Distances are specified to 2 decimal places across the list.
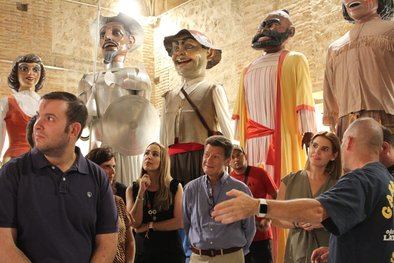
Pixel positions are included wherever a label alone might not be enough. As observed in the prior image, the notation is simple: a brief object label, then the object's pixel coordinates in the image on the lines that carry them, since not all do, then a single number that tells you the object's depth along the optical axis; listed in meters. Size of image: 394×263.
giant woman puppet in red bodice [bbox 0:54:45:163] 6.08
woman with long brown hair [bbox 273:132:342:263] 4.12
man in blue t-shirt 2.64
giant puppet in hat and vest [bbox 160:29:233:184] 5.60
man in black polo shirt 2.87
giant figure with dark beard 5.44
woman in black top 4.64
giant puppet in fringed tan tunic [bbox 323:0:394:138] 4.66
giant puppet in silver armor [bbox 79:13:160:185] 6.00
